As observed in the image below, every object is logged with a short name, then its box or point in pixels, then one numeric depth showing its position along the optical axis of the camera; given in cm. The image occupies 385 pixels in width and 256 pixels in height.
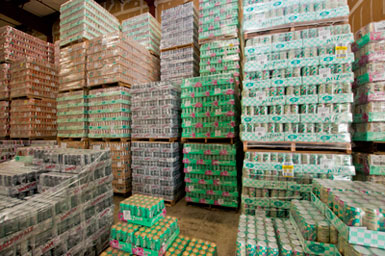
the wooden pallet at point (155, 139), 506
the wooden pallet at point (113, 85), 552
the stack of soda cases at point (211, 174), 436
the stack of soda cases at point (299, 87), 315
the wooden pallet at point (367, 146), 347
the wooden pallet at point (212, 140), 496
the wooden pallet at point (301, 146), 319
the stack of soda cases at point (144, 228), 237
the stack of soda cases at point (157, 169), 486
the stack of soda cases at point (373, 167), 330
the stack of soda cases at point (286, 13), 334
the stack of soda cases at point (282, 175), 313
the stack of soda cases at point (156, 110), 491
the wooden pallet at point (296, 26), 336
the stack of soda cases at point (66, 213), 202
